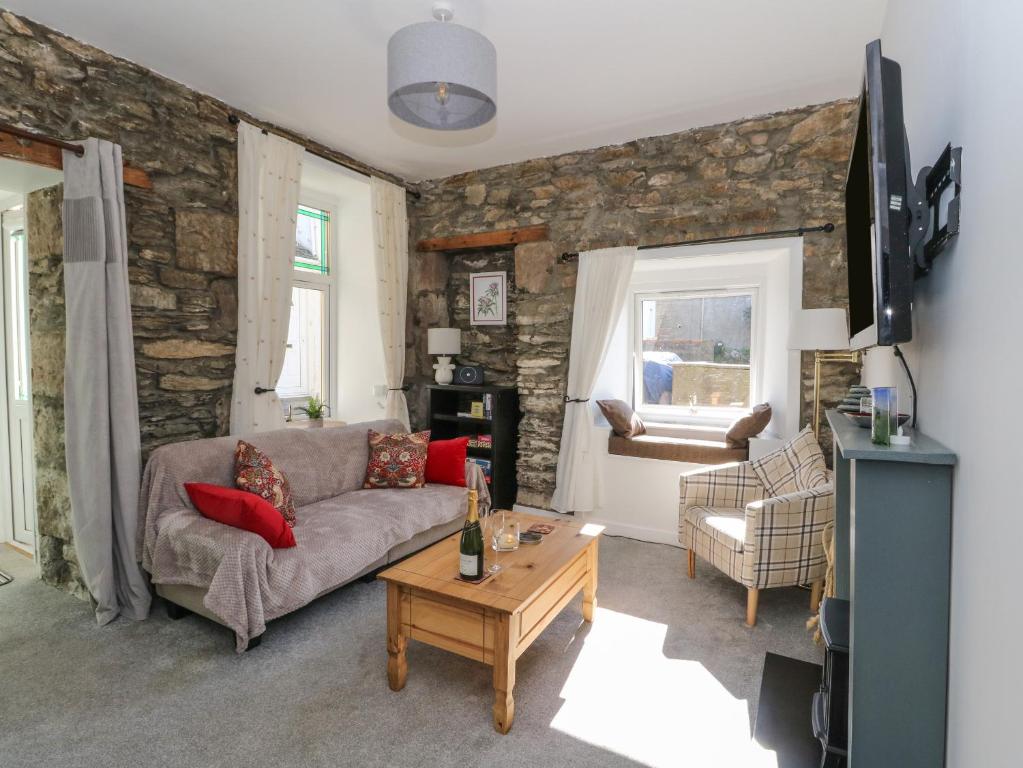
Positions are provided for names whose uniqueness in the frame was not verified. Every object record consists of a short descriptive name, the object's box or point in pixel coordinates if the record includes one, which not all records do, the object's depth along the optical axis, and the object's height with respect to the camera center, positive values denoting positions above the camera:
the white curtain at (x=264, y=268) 3.38 +0.56
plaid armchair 2.64 -0.81
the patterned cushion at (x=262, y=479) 2.80 -0.60
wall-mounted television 1.20 +0.34
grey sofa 2.33 -0.84
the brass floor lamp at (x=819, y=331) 2.98 +0.16
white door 3.31 -0.15
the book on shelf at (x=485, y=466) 4.39 -0.84
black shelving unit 4.35 -0.54
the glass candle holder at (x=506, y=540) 2.45 -0.79
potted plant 4.16 -0.39
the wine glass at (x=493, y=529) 2.37 -0.71
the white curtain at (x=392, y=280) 4.43 +0.64
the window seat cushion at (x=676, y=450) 3.67 -0.61
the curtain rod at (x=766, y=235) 3.32 +0.77
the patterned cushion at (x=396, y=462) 3.55 -0.66
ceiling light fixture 2.02 +1.09
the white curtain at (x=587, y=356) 3.94 +0.03
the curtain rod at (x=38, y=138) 2.38 +0.96
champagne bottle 2.12 -0.72
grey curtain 2.59 -0.14
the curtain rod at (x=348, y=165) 3.33 +1.42
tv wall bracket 1.16 +0.34
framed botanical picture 4.59 +0.50
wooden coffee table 1.95 -0.92
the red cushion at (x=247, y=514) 2.44 -0.68
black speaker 4.57 -0.13
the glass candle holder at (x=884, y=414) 1.25 -0.12
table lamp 4.53 +0.09
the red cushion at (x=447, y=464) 3.71 -0.69
